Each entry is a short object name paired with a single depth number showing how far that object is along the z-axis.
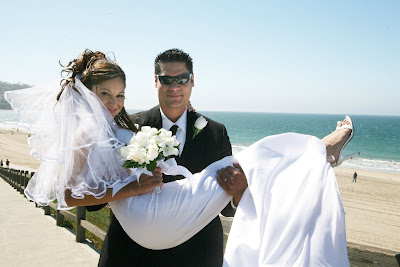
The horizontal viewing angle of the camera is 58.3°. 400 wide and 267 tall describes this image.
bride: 2.04
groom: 2.51
